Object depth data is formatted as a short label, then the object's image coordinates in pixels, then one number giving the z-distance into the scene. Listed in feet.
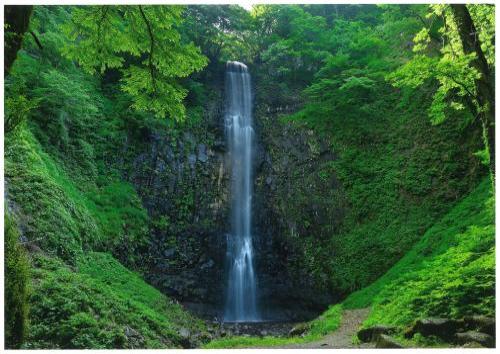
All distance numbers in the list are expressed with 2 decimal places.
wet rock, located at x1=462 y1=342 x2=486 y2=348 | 15.25
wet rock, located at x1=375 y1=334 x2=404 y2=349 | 17.06
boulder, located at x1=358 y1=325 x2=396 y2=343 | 20.00
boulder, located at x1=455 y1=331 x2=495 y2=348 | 15.34
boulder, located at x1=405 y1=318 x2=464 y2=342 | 17.03
